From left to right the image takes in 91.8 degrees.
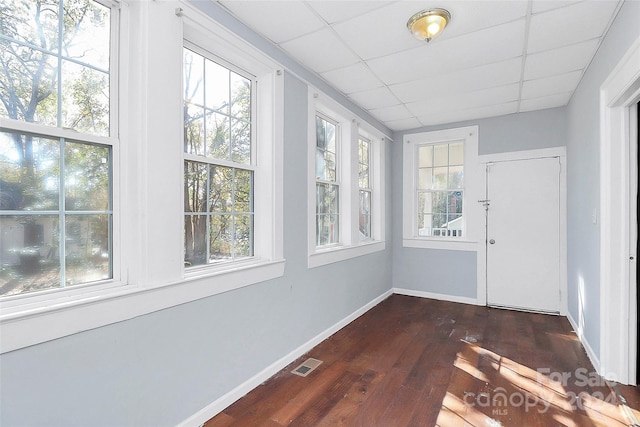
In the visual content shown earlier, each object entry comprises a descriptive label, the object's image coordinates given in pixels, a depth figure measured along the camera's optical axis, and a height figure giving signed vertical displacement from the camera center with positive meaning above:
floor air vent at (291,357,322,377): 2.52 -1.30
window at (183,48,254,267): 2.01 +0.35
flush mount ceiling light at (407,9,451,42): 2.04 +1.29
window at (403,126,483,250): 4.42 +0.36
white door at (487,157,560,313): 3.96 -0.30
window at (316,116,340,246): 3.41 +0.32
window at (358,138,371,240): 4.28 +0.37
